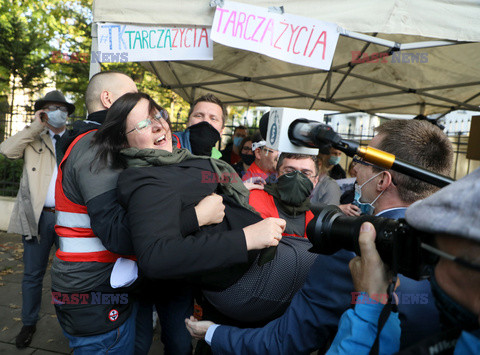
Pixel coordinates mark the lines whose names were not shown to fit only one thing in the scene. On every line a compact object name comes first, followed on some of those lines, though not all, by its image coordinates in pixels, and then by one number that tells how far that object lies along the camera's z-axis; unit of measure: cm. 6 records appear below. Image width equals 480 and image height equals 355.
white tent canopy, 235
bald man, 145
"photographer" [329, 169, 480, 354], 62
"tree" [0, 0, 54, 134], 800
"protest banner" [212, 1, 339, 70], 243
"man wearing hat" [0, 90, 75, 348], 282
